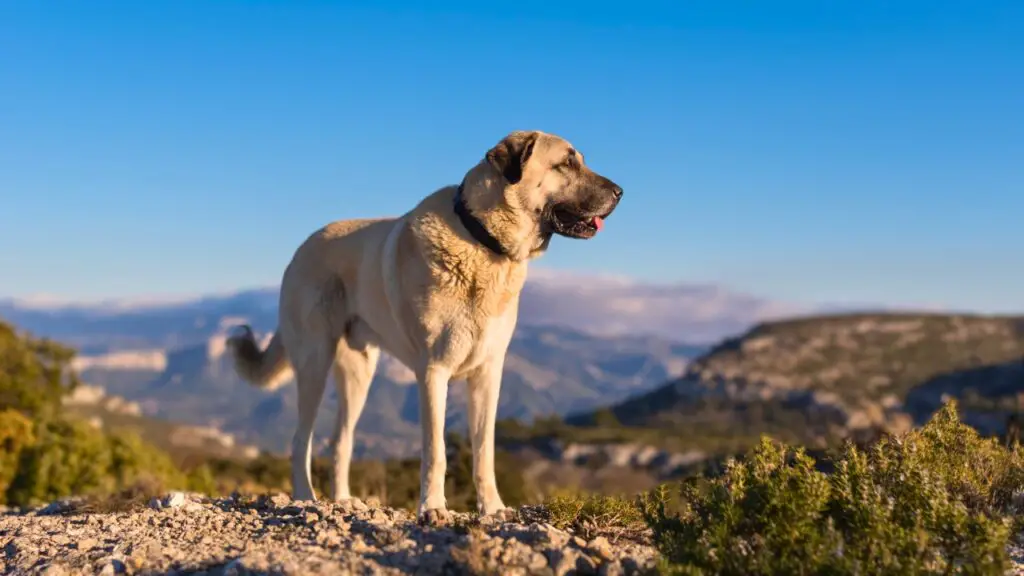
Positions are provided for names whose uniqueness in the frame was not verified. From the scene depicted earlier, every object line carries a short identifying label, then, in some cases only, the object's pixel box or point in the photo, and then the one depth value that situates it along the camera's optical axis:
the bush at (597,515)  6.23
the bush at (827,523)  4.66
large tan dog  7.21
